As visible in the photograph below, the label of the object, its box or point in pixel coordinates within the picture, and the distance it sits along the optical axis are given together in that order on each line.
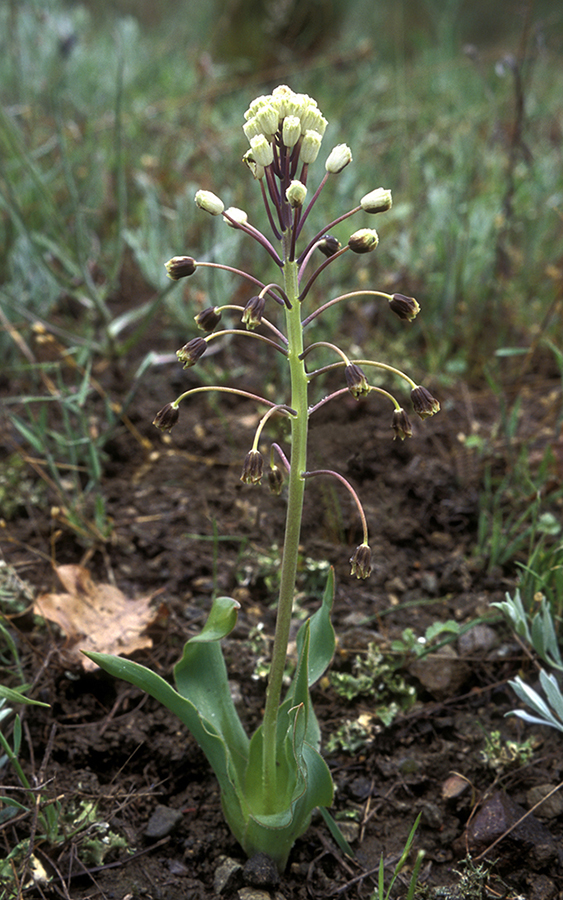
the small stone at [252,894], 0.38
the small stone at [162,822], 0.40
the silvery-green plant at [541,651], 0.40
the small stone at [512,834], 0.39
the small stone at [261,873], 0.38
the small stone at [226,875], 0.38
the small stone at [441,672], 0.46
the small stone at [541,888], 0.38
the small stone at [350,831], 0.41
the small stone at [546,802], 0.40
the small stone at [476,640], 0.47
